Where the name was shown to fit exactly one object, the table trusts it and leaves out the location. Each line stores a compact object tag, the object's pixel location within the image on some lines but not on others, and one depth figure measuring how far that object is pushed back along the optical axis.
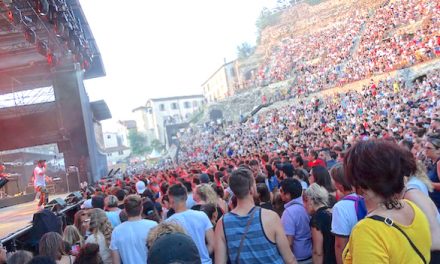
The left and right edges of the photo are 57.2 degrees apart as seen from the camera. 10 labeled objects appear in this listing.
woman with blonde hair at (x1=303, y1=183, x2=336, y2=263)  3.69
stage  7.73
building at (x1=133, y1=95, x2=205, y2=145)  77.16
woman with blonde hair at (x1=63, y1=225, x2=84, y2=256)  4.39
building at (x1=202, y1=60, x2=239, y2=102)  65.00
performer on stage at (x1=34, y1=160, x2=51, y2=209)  12.06
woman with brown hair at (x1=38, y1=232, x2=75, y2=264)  3.55
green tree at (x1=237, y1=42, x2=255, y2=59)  71.38
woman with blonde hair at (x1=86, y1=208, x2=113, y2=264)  4.27
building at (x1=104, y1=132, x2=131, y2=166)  75.44
